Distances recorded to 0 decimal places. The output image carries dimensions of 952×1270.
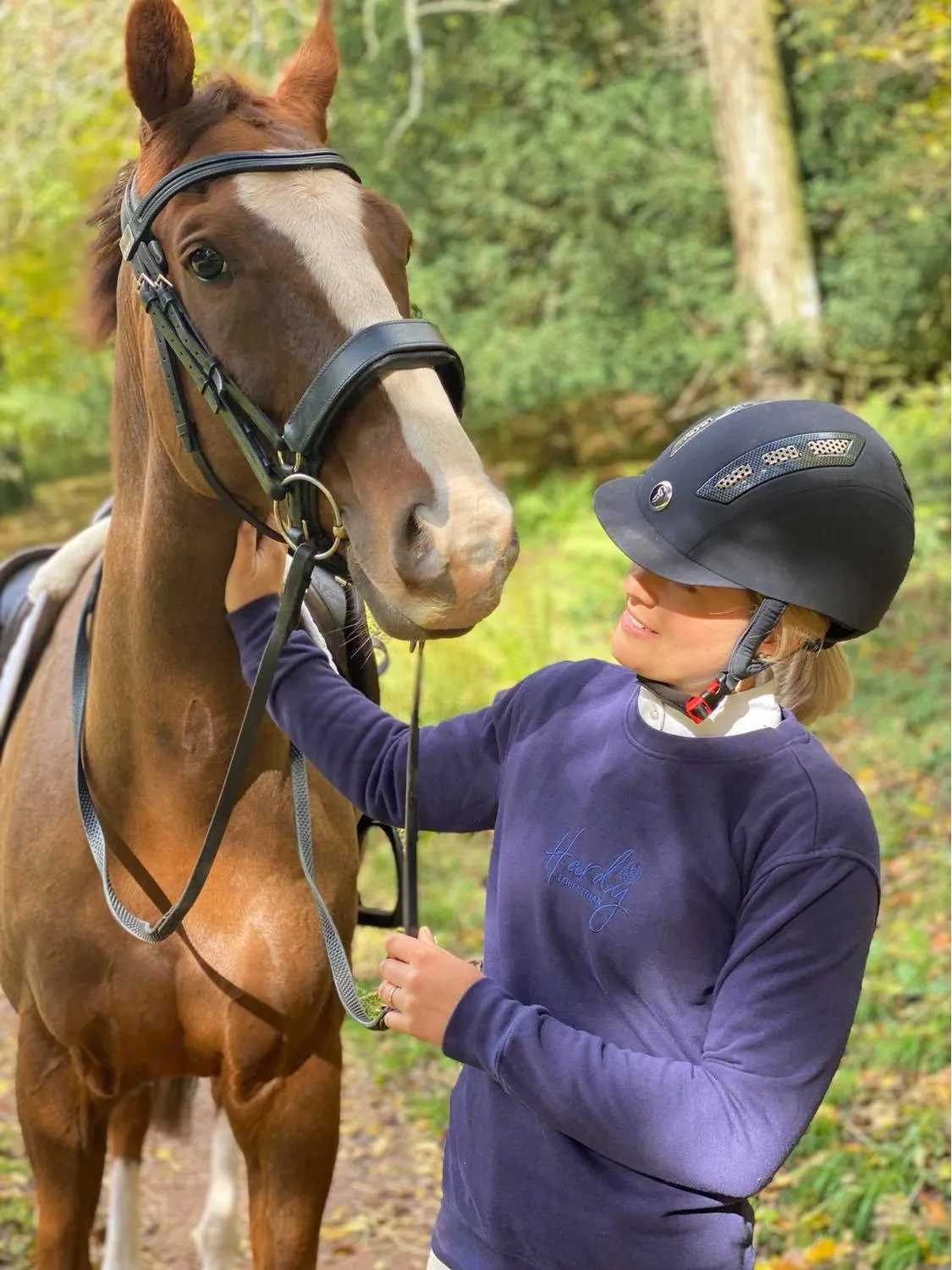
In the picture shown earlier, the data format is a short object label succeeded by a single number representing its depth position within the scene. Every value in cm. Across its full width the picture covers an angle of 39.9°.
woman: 146
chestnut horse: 168
